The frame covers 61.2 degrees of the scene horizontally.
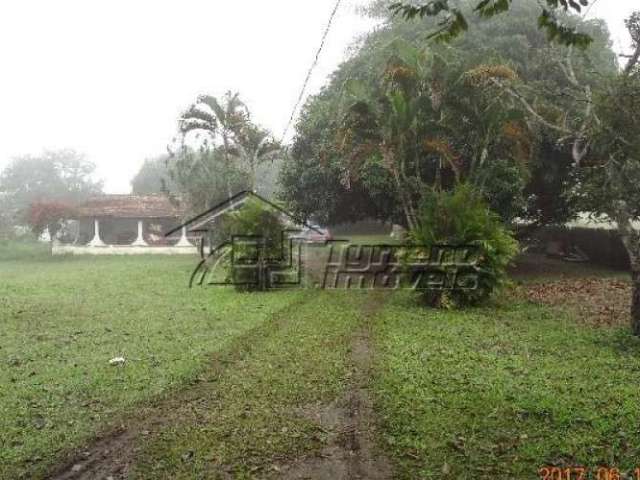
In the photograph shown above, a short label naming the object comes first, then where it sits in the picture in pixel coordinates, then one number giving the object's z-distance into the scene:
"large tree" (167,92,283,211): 19.59
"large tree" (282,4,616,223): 11.70
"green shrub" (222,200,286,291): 13.33
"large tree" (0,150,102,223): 53.41
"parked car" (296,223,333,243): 28.51
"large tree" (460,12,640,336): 7.93
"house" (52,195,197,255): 28.28
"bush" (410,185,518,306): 10.48
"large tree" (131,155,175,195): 50.72
